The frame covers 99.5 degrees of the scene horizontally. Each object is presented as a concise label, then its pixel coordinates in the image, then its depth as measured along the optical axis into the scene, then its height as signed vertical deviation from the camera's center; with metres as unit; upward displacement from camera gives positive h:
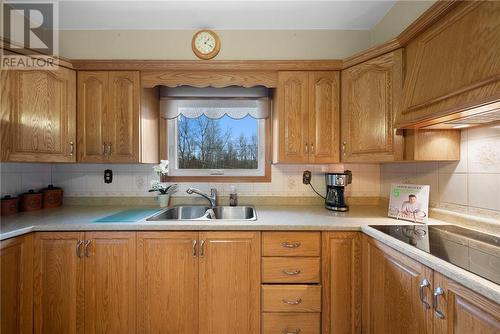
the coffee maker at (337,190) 1.75 -0.19
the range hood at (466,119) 0.89 +0.25
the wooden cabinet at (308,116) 1.71 +0.42
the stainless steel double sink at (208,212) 1.88 -0.40
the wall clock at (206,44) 1.88 +1.10
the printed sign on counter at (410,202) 1.39 -0.24
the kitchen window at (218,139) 2.05 +0.29
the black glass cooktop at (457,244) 0.80 -0.37
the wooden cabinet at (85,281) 1.36 -0.73
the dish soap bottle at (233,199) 1.94 -0.29
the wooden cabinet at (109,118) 1.71 +0.40
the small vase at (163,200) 1.92 -0.29
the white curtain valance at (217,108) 2.04 +0.58
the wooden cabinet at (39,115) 1.45 +0.38
